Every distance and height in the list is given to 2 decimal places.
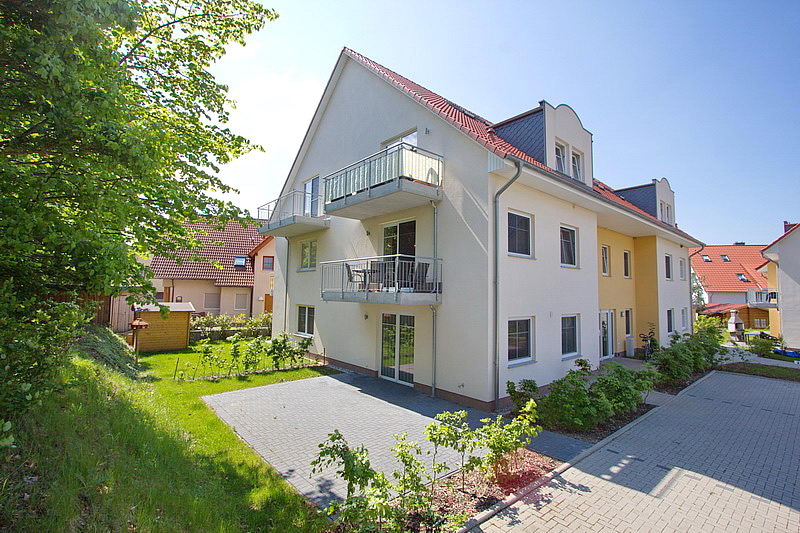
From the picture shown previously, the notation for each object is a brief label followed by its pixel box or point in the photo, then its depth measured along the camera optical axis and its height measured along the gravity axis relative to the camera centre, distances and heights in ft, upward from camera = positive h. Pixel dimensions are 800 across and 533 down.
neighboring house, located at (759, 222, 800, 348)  69.31 +2.62
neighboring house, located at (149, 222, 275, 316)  77.41 +1.89
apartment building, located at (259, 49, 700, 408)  30.12 +5.27
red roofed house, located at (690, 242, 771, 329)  112.37 +5.32
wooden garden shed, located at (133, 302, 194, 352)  55.16 -6.33
